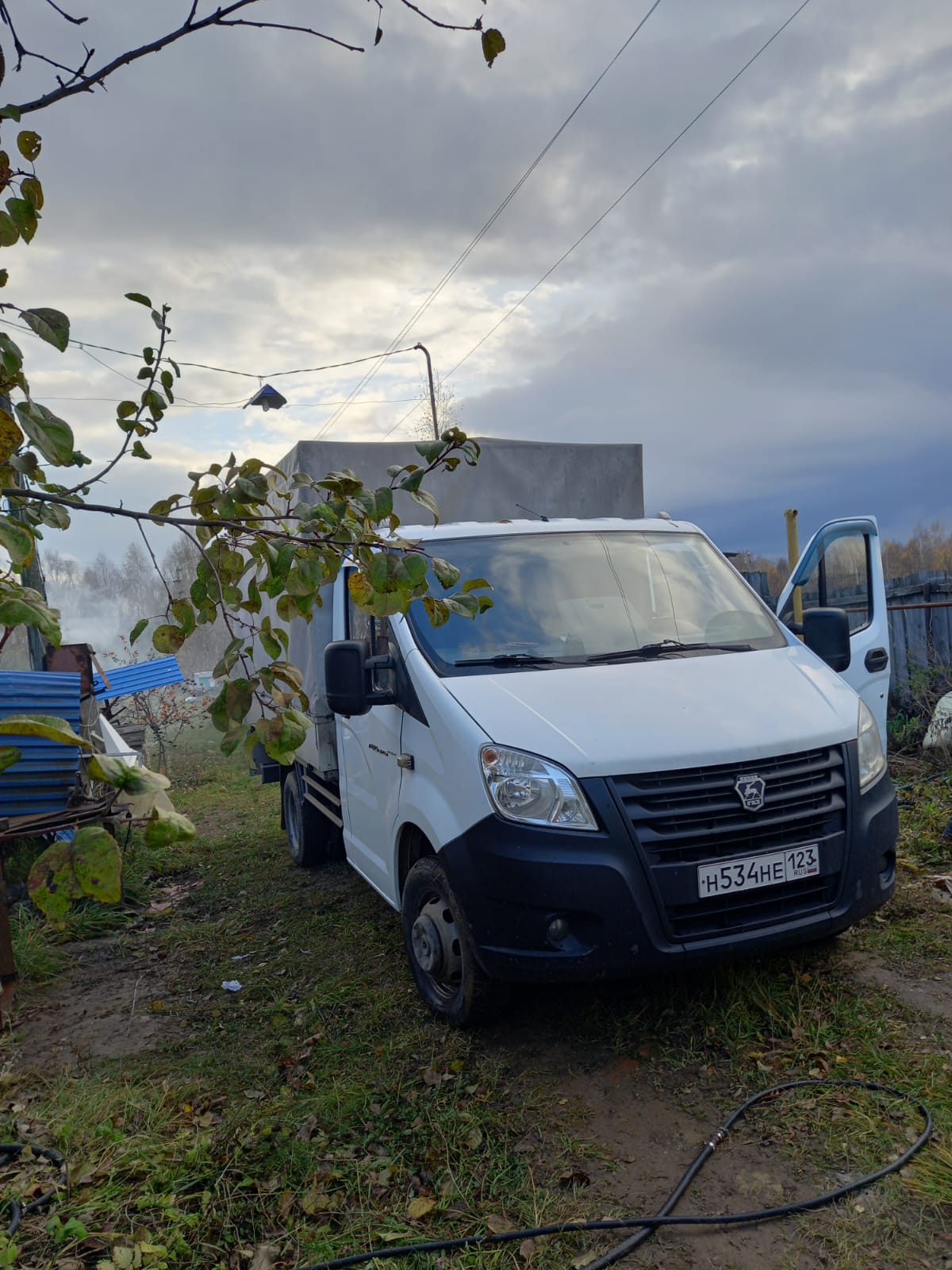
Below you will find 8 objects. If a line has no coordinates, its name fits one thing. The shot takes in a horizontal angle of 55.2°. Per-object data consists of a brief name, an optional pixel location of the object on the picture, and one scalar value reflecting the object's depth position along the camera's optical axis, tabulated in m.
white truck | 3.07
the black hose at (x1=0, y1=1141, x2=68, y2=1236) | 2.57
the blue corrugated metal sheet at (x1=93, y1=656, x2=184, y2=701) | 9.29
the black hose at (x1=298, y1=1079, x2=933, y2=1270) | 2.44
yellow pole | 8.48
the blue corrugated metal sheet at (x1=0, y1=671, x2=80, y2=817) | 5.37
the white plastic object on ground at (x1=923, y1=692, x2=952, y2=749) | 6.96
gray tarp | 6.07
